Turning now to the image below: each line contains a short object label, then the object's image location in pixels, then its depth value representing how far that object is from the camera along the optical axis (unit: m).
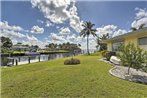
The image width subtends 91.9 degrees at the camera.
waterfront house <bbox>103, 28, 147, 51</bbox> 7.01
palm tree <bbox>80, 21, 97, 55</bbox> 21.96
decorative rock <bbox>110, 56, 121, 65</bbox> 8.28
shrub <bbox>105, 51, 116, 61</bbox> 10.51
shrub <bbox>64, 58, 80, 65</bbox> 7.93
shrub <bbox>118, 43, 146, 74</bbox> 5.50
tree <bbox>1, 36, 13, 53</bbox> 31.97
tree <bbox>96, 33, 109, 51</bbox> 25.27
